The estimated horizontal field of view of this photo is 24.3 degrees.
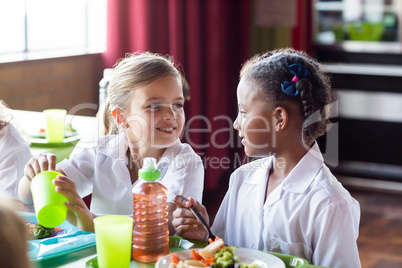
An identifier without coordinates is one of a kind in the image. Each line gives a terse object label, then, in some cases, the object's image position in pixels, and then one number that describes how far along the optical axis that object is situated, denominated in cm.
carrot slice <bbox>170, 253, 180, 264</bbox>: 149
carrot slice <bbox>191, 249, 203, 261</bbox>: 151
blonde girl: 187
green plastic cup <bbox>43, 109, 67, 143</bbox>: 235
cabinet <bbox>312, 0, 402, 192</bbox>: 414
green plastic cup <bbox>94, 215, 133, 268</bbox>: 150
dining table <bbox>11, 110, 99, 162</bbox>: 229
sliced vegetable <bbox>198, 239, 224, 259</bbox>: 150
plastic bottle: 155
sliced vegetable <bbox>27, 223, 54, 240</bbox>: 167
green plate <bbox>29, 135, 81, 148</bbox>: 233
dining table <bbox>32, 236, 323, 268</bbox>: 154
